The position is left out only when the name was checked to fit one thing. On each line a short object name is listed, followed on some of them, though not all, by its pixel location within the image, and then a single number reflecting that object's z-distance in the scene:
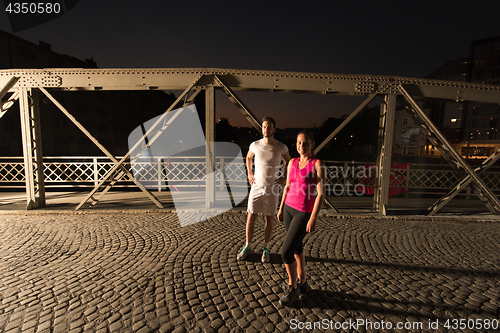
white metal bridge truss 6.38
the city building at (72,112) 25.03
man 3.70
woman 2.76
